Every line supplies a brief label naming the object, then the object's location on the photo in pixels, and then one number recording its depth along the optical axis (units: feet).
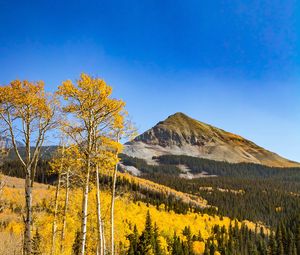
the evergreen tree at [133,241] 211.68
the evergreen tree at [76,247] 152.36
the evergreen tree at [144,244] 186.09
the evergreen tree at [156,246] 243.60
